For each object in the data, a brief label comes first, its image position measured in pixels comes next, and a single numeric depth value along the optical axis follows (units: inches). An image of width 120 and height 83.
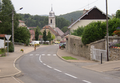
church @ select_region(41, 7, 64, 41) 5019.7
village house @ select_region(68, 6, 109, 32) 1797.1
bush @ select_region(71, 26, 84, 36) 1674.7
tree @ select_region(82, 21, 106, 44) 982.1
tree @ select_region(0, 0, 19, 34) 2319.1
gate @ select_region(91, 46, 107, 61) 791.2
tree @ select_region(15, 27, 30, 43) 2458.2
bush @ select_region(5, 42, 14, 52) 1369.3
